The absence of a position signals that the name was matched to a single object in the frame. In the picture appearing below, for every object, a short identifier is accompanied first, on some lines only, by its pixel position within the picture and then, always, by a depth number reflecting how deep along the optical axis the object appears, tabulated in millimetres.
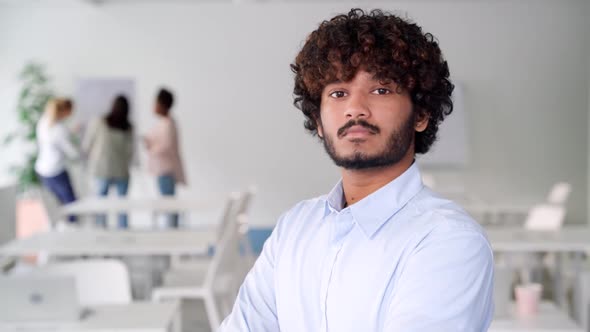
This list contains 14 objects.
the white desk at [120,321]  2535
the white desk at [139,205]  5754
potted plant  8891
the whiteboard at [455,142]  9258
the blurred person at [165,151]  6637
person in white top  7191
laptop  2586
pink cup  2842
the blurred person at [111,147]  7375
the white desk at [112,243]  4184
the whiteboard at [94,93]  9273
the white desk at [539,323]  2662
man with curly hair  1130
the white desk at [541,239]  4227
